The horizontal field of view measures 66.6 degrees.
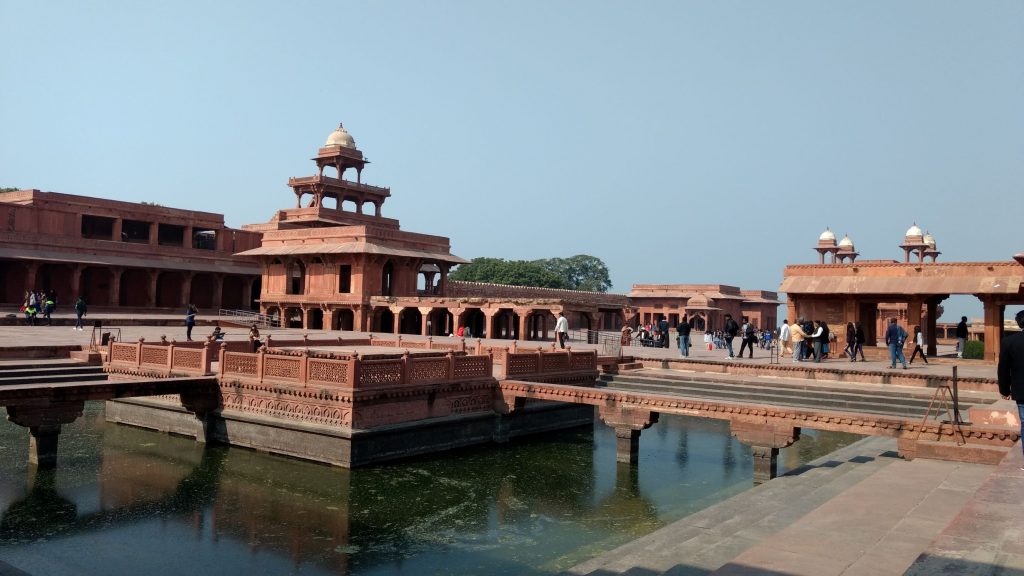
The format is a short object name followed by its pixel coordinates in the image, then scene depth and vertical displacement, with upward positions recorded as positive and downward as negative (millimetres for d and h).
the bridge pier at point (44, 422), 12352 -1872
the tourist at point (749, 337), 23250 -163
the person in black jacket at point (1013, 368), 6746 -238
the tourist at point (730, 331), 22745 -2
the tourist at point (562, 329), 23250 -130
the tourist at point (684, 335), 22766 -187
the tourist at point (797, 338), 21344 -130
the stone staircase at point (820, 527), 5559 -1605
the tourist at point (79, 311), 25094 -121
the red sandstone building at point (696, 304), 55094 +1875
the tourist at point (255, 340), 18531 -643
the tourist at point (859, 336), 22172 -14
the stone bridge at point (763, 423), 9625 -1351
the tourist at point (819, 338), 21828 -116
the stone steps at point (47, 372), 14695 -1316
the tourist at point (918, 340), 21688 -84
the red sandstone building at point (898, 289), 23375 +1494
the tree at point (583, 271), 97188 +6859
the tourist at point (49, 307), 27153 -29
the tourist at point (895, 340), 19078 -73
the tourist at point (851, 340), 22688 -140
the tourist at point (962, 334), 24391 +164
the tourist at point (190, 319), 22734 -228
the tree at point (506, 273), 76688 +4959
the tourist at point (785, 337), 22486 -122
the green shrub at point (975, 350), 25219 -354
